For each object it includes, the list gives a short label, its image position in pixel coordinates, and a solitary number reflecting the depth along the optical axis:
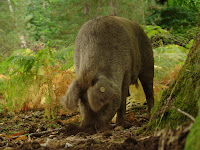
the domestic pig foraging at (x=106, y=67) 3.86
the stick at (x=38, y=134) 4.12
